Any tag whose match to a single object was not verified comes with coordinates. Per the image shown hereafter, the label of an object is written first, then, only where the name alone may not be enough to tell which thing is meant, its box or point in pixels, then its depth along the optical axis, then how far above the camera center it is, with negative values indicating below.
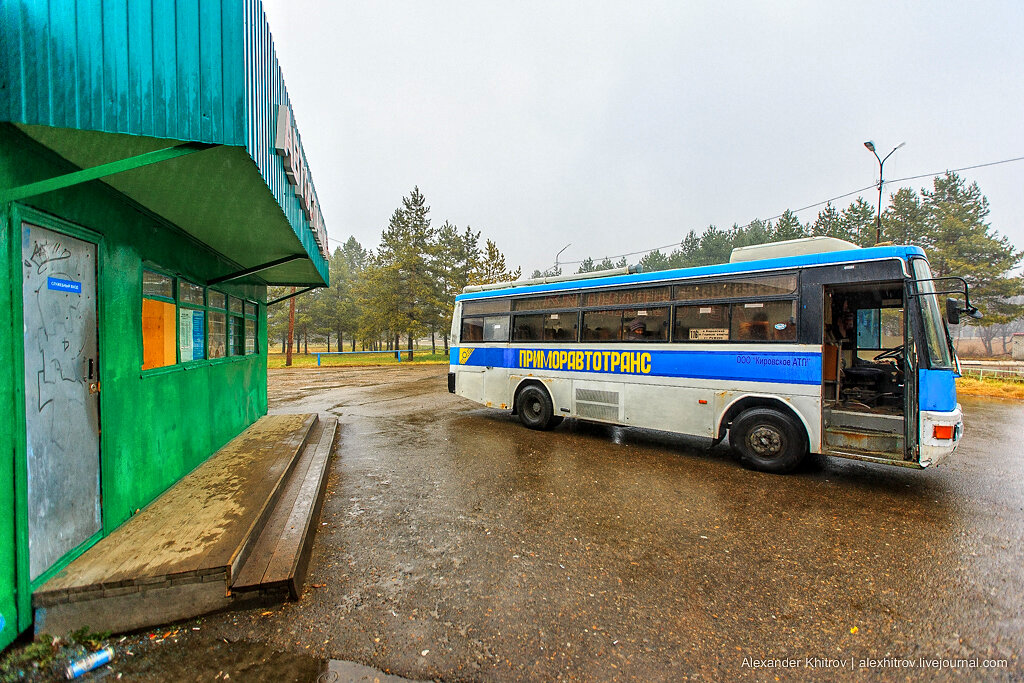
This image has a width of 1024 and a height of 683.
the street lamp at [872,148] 14.12 +6.37
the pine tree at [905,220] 35.34 +9.80
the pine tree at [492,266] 34.59 +5.95
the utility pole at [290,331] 28.57 +0.49
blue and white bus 5.22 -0.30
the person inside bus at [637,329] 7.37 +0.13
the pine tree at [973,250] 31.30 +6.46
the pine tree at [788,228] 44.62 +11.68
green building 2.45 +1.04
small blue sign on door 2.96 +0.40
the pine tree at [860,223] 37.41 +10.47
